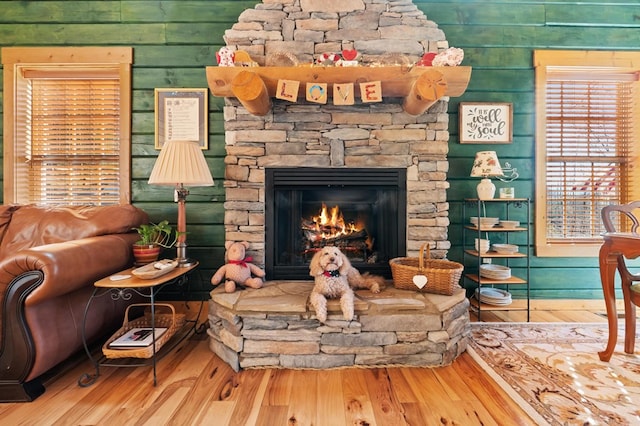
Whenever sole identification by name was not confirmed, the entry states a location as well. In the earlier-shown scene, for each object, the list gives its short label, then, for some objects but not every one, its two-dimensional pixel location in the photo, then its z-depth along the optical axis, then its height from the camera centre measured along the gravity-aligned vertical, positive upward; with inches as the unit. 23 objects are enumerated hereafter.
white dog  66.6 -16.7
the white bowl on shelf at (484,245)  91.2 -10.2
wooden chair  66.2 -16.3
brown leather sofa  54.7 -14.4
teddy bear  77.7 -16.1
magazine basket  64.0 -29.2
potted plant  76.4 -9.2
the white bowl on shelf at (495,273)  91.0 -18.3
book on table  65.6 -28.8
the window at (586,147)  105.8 +22.2
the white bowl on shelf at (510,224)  91.5 -4.0
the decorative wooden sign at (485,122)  101.0 +28.9
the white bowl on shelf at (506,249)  91.2 -11.3
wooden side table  61.9 -22.2
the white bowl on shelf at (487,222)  90.5 -3.4
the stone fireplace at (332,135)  86.7 +20.9
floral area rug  53.4 -33.8
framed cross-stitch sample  98.3 +29.6
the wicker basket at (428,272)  74.3 -15.4
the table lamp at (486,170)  90.2 +11.9
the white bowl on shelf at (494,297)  92.3 -25.9
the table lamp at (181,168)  71.6 +9.4
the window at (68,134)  100.1 +24.2
